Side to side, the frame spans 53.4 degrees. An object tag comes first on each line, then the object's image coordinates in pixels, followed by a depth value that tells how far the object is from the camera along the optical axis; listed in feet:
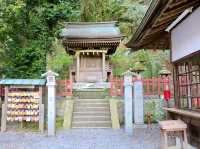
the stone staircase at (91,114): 26.12
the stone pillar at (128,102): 24.24
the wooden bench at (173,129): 13.06
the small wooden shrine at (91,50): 40.61
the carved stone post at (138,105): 26.13
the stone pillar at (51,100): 23.73
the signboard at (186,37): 12.34
